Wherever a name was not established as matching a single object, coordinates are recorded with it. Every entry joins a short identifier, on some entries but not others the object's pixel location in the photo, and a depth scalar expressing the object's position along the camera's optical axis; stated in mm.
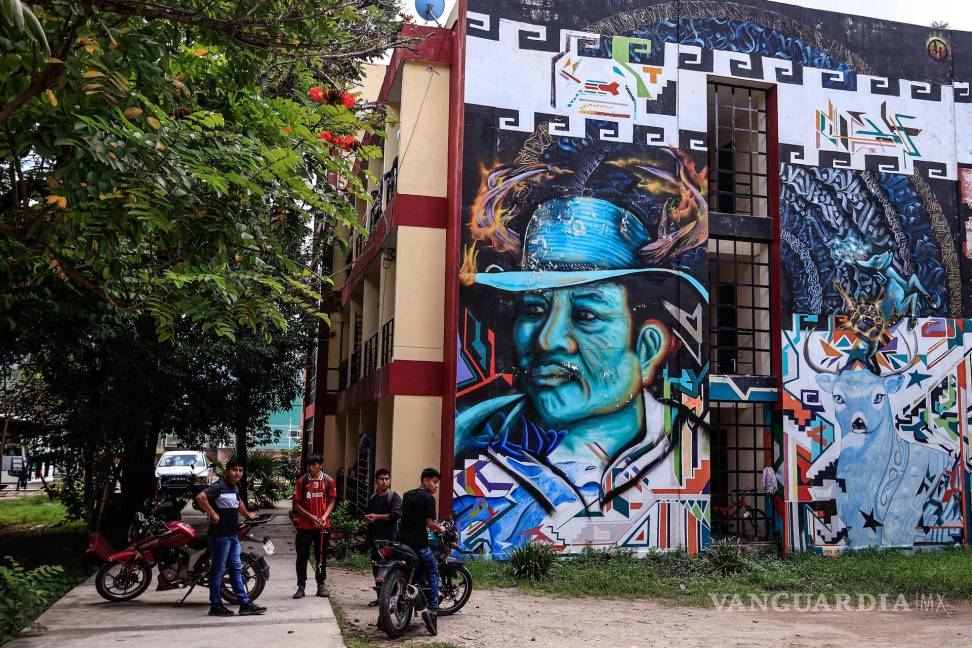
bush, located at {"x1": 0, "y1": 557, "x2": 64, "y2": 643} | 7766
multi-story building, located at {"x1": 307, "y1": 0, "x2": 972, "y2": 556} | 13758
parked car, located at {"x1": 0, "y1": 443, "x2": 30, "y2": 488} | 40969
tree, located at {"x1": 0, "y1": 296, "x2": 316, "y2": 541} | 14883
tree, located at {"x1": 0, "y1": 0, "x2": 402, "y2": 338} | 5590
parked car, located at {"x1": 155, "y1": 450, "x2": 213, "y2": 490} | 22906
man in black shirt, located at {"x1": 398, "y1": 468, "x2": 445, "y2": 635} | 8680
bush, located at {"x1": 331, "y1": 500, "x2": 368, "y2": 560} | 14117
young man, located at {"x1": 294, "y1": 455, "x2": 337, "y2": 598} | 10008
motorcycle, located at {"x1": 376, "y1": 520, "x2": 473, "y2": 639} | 8211
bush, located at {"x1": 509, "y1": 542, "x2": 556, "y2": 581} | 12039
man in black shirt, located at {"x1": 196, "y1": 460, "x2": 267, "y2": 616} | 8812
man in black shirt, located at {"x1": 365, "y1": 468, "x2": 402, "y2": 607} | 10195
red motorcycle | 9414
